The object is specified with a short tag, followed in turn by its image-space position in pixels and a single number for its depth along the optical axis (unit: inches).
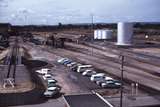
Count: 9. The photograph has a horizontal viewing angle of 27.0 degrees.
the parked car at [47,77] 1407.2
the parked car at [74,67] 1667.1
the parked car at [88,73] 1482.0
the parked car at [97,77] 1336.1
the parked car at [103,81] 1274.4
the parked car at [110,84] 1219.4
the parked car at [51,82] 1252.1
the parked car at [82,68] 1596.6
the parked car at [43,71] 1562.5
